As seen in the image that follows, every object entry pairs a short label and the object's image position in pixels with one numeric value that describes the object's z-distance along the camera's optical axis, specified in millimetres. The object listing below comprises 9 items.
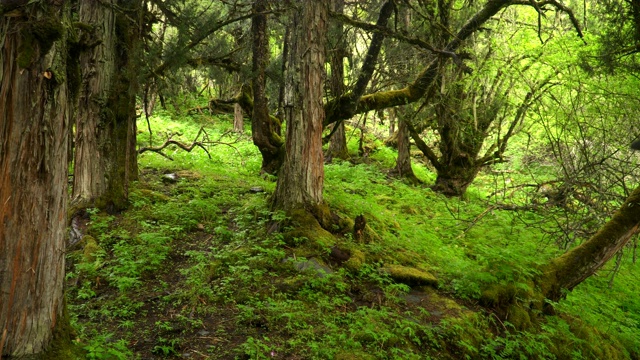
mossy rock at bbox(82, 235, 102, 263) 6184
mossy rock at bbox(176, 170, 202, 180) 10648
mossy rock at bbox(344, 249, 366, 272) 6227
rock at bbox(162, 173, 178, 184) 10070
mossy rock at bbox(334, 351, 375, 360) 4191
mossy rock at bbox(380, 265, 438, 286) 6238
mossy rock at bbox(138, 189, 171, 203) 8529
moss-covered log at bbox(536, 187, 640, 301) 6477
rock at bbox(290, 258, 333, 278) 5861
